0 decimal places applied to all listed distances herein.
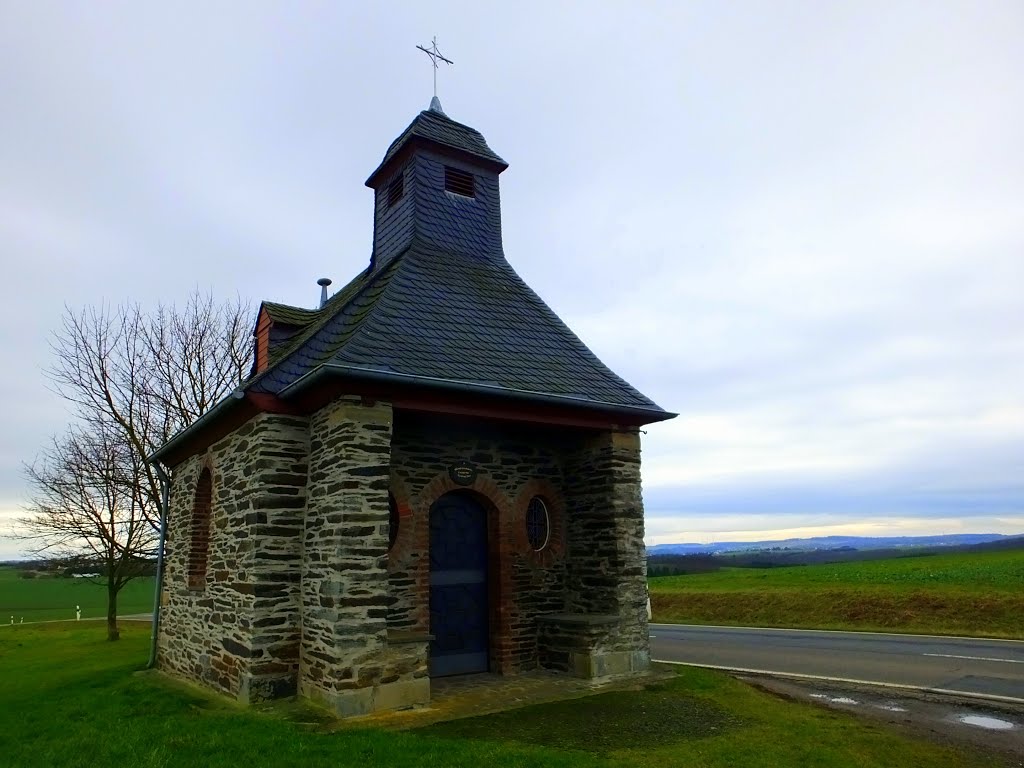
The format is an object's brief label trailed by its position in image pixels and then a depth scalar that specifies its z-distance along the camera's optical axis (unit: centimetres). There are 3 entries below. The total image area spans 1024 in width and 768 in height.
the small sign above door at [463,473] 945
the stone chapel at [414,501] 763
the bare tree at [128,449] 1967
